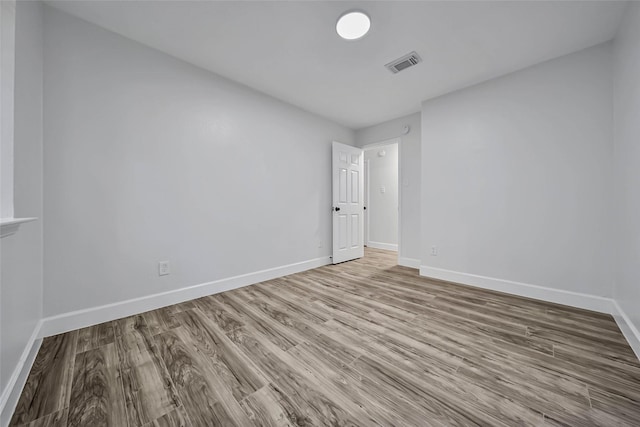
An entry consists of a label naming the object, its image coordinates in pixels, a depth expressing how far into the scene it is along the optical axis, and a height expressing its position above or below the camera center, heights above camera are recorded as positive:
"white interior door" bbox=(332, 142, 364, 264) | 3.90 +0.17
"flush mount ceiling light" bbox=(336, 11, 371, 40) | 1.76 +1.55
